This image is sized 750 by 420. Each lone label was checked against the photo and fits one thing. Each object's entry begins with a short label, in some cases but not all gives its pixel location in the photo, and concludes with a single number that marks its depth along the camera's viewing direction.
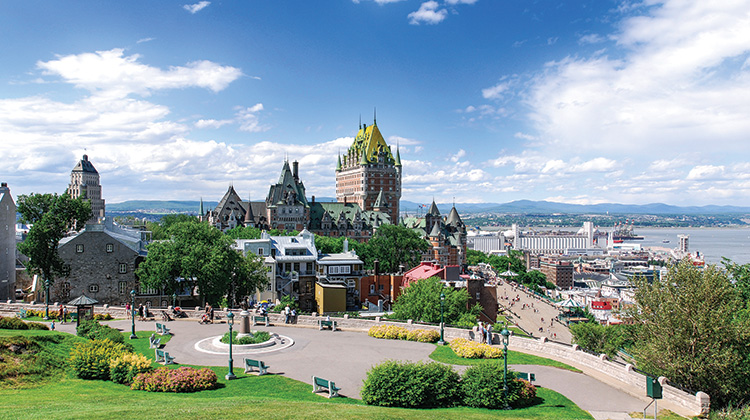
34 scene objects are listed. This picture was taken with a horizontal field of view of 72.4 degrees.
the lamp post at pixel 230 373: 22.47
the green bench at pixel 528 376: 22.09
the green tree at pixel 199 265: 42.00
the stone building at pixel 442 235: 125.44
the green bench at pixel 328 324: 34.38
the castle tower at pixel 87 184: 175.25
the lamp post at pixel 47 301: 36.16
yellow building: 54.75
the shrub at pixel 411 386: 19.33
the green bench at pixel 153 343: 27.58
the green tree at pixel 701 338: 23.78
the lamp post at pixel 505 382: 19.92
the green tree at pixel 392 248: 86.75
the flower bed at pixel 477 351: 27.31
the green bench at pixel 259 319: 35.73
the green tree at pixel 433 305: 43.72
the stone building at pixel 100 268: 47.56
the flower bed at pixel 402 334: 31.62
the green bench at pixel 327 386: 20.36
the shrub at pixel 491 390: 19.75
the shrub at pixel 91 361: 21.41
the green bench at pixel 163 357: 24.61
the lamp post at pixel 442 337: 30.94
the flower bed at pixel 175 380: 20.06
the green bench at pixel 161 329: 31.33
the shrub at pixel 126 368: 21.19
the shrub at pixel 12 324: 27.69
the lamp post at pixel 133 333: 30.14
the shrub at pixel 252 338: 28.47
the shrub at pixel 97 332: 26.55
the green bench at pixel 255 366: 23.59
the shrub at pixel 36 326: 29.08
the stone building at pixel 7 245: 48.84
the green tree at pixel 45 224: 42.38
